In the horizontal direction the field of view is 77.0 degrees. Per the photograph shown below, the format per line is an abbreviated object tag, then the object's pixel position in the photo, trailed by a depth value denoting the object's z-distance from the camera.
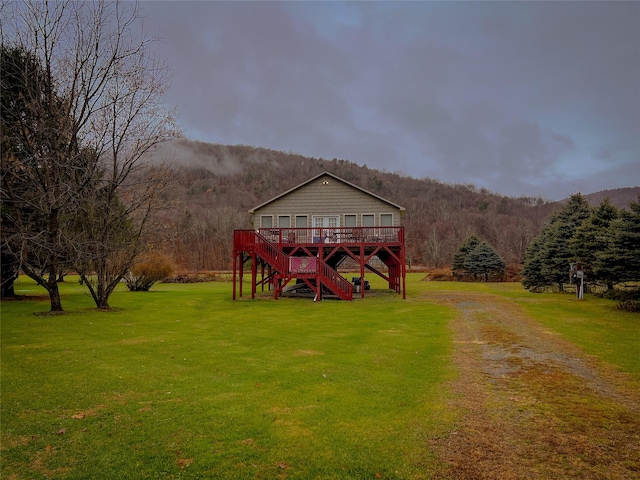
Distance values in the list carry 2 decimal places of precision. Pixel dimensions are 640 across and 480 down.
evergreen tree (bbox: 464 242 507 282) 44.97
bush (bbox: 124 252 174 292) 32.44
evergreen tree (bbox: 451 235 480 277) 47.81
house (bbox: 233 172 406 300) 24.28
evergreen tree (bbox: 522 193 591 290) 28.95
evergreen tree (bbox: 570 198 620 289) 23.70
